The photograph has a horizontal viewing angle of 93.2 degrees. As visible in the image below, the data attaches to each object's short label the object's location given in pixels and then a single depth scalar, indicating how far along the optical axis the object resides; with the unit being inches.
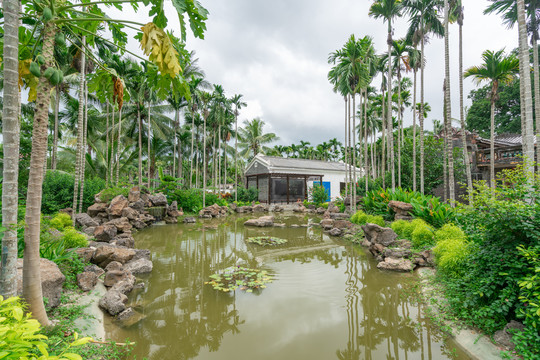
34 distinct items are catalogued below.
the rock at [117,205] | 487.7
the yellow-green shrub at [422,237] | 299.9
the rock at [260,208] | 877.6
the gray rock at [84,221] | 426.0
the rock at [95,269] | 220.4
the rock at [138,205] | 540.4
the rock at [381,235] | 332.2
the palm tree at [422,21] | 517.0
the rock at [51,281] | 148.9
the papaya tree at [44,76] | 113.2
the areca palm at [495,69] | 494.6
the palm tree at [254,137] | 1339.8
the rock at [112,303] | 170.6
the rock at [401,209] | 409.7
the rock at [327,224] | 505.4
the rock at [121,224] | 436.1
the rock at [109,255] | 248.8
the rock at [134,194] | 554.6
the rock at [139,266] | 253.9
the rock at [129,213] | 498.3
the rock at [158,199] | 617.0
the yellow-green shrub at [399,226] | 357.3
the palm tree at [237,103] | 885.8
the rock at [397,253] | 289.4
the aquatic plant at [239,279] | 223.3
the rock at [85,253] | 235.8
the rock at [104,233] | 361.1
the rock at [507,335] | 126.6
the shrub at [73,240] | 249.8
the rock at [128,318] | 162.6
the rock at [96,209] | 500.7
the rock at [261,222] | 558.6
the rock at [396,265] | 263.7
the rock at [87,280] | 194.9
